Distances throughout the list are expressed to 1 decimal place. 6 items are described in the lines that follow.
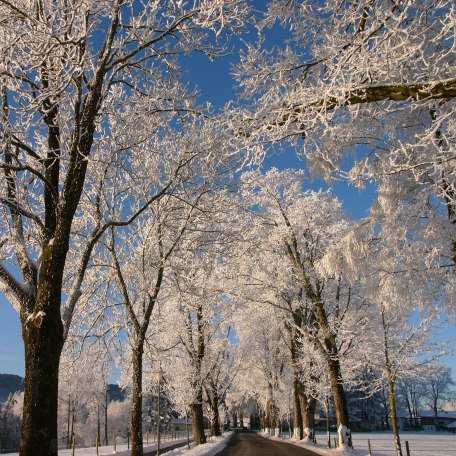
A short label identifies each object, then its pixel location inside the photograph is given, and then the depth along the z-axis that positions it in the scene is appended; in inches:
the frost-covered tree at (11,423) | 2027.8
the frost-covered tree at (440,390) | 3447.3
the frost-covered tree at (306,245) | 638.5
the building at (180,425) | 3402.1
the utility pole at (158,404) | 597.7
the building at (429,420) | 3015.3
